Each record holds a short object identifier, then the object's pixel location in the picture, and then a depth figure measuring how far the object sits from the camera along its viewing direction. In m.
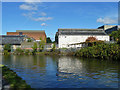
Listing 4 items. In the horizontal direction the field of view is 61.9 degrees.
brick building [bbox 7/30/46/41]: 59.07
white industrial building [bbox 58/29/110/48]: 34.42
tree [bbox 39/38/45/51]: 30.80
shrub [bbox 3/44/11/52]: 31.13
